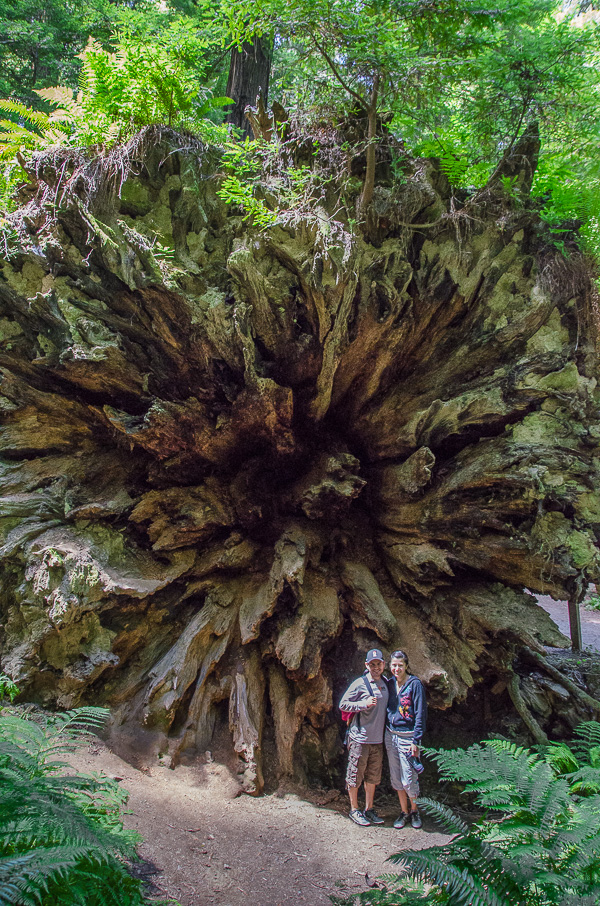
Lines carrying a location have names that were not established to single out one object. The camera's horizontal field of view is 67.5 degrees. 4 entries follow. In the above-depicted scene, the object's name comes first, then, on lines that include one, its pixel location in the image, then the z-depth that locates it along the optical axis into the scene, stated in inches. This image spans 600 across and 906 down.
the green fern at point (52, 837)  72.0
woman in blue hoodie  159.0
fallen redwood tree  183.5
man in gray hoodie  167.5
